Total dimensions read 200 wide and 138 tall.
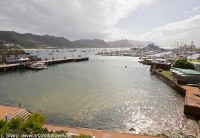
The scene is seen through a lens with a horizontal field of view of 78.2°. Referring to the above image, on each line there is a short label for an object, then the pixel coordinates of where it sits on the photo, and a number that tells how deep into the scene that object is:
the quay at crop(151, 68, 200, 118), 17.06
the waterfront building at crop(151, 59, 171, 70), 45.99
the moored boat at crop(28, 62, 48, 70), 46.27
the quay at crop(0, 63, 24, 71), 44.11
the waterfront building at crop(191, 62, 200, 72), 33.90
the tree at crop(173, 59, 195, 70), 35.66
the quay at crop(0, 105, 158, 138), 12.01
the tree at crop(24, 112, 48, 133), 7.35
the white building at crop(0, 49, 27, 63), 51.22
